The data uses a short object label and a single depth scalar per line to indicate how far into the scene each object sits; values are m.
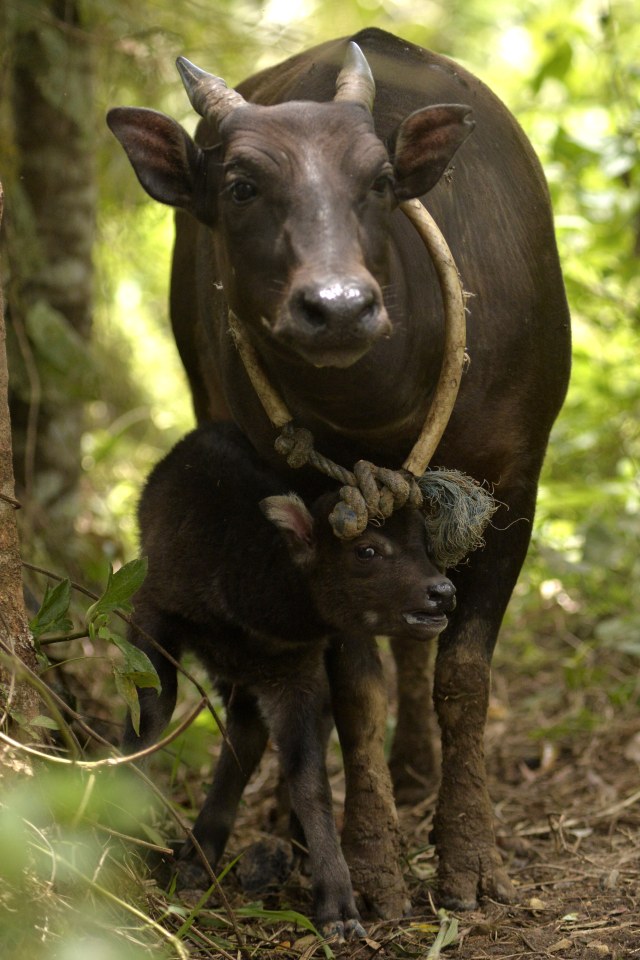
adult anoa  7.46
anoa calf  8.68
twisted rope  8.32
